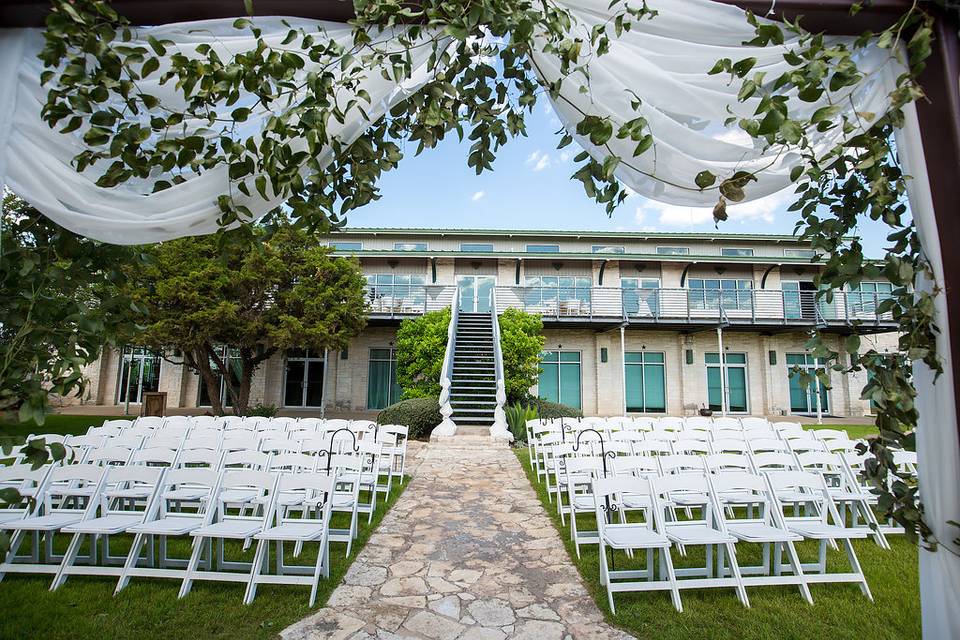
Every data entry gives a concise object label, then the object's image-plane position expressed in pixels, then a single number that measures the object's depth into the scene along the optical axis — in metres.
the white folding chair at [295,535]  4.00
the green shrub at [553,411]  13.59
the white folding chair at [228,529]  4.05
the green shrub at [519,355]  14.87
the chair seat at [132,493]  4.76
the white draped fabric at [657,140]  2.12
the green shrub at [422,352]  15.06
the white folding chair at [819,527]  4.17
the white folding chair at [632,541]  3.90
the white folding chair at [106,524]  4.12
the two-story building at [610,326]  18.70
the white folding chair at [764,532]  4.07
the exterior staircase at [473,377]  12.84
